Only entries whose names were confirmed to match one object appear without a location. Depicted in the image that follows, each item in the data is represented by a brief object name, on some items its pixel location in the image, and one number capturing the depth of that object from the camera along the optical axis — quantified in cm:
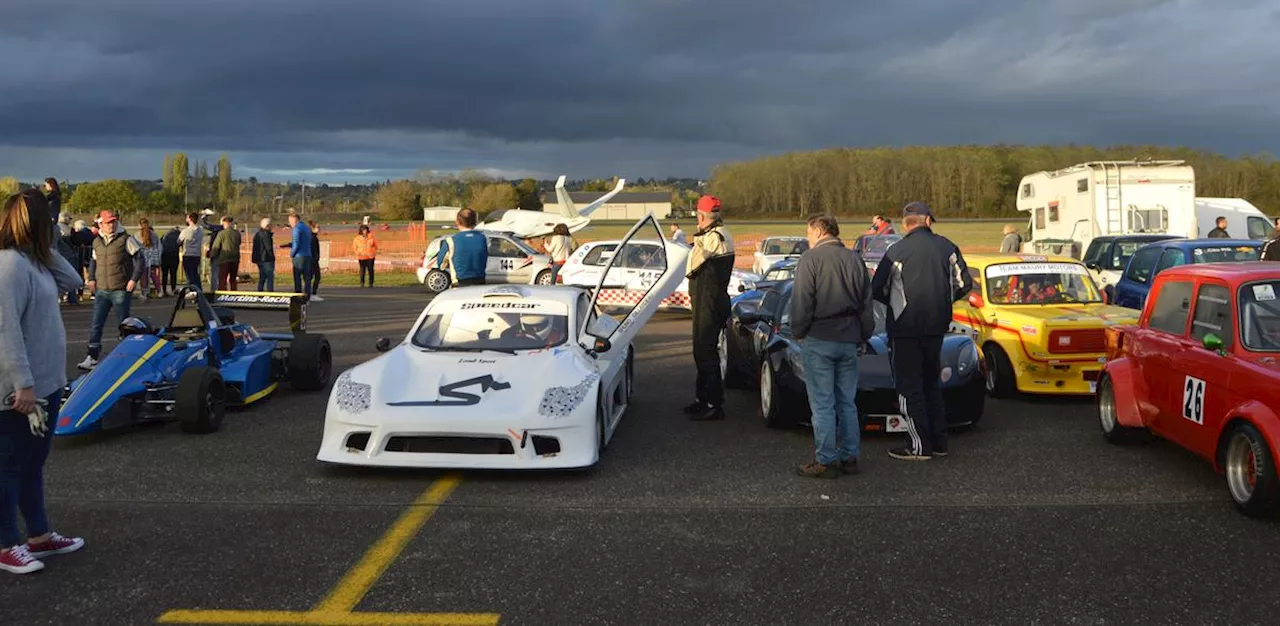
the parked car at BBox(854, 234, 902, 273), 1844
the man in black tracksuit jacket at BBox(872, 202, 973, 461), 681
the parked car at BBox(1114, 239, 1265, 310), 1241
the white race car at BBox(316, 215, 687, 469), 618
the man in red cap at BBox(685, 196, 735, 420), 817
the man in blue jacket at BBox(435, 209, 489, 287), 984
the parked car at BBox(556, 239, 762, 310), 1745
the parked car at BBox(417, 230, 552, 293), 2459
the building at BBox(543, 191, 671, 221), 11381
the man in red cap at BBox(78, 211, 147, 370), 1083
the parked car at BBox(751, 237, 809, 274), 2247
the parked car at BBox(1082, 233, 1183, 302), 1568
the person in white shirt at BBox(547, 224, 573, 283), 1856
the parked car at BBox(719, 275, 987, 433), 745
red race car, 532
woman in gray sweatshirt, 438
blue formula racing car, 736
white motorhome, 2234
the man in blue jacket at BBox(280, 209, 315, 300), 1827
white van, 2470
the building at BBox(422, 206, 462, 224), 10875
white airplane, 3694
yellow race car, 893
